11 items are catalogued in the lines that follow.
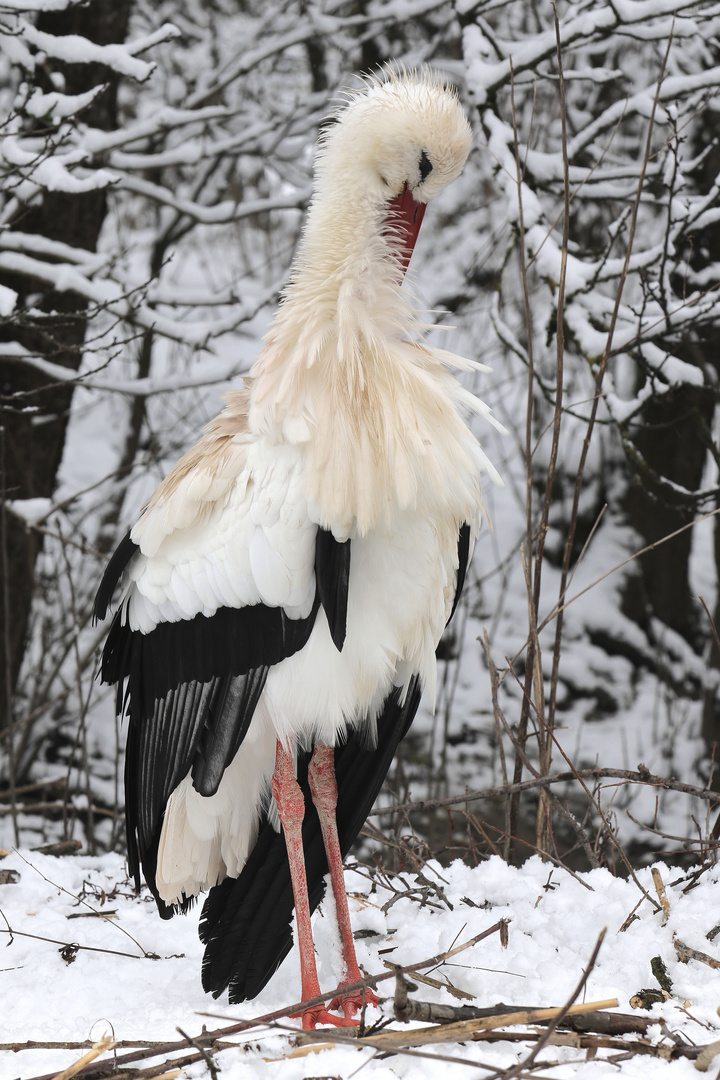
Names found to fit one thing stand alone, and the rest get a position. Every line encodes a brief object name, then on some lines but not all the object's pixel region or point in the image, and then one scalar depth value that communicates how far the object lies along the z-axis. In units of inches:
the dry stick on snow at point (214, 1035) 156.2
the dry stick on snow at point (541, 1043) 133.7
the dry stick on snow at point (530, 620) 221.0
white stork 183.2
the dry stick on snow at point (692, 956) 197.2
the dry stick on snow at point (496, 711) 243.4
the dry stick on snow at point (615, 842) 205.5
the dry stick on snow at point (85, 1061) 156.1
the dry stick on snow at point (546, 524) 210.7
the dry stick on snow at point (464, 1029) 157.6
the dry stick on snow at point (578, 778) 194.1
